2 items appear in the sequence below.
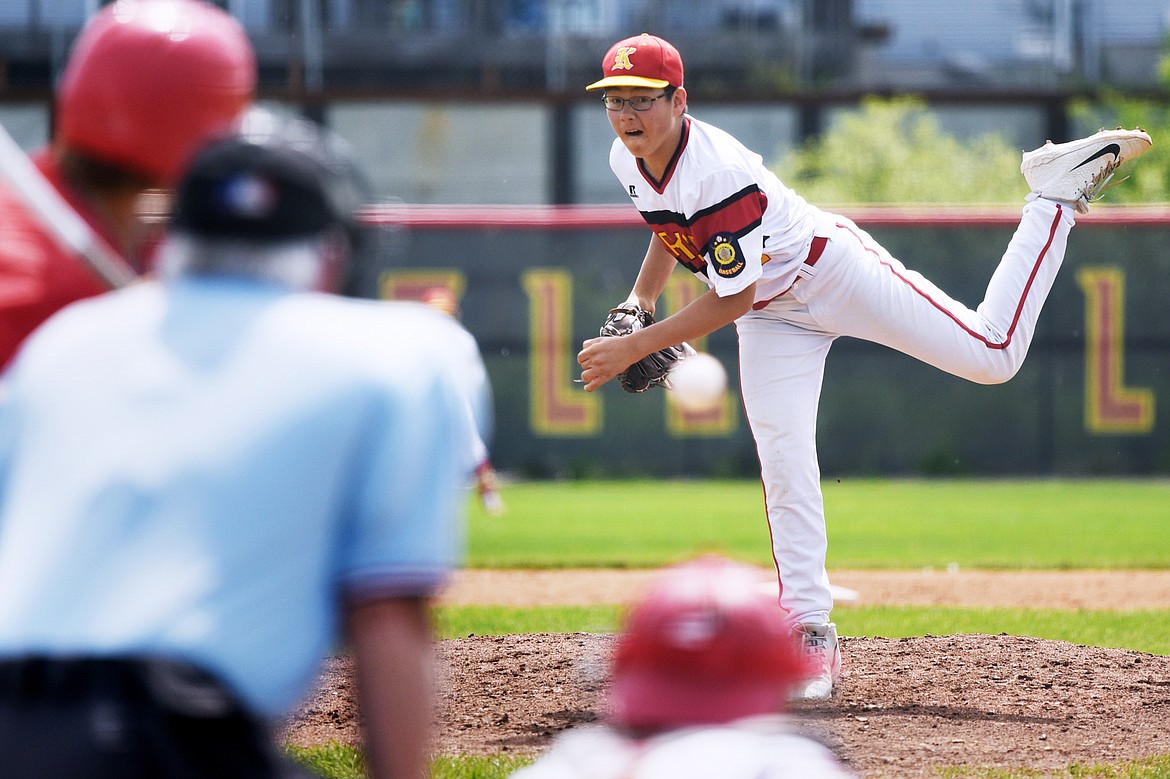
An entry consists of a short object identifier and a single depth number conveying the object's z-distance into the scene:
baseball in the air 25.37
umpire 15.29
